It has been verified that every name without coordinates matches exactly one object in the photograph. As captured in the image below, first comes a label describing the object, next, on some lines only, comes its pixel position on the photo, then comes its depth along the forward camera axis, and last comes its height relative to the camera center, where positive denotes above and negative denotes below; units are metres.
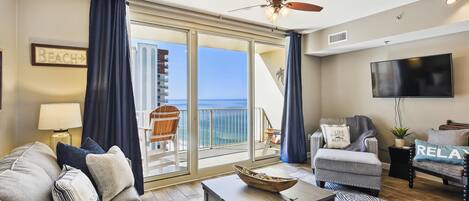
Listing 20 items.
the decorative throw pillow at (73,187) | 1.24 -0.48
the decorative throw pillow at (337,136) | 3.72 -0.56
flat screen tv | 3.17 +0.34
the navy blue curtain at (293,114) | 4.33 -0.25
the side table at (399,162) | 3.41 -0.90
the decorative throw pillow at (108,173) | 1.73 -0.54
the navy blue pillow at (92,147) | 2.01 -0.39
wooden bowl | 1.93 -0.67
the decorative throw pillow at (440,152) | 2.67 -0.62
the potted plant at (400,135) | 3.51 -0.52
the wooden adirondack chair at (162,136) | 3.42 -0.51
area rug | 2.81 -1.15
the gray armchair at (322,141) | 3.32 -0.61
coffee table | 1.88 -0.77
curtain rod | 3.07 +1.27
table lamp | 2.19 -0.16
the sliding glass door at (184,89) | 3.45 +0.20
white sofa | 1.07 -0.40
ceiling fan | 2.31 +0.94
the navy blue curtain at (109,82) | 2.63 +0.22
